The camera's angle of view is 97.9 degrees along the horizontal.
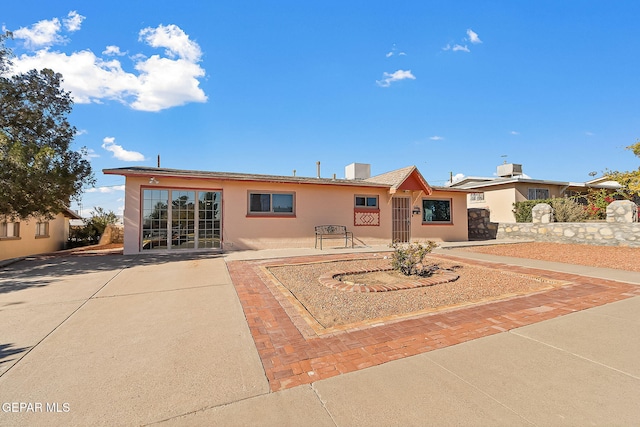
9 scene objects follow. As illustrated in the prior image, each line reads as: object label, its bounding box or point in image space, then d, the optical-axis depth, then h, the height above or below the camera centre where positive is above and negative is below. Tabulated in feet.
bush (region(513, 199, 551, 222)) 55.31 +2.22
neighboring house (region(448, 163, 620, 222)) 61.05 +6.87
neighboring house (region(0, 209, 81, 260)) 46.70 -2.43
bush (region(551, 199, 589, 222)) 47.34 +1.38
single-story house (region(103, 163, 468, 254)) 34.86 +1.86
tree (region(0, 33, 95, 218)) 27.02 +7.89
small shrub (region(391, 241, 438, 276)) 22.11 -3.12
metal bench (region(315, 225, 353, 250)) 41.04 -1.54
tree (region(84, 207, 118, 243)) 71.82 -0.62
